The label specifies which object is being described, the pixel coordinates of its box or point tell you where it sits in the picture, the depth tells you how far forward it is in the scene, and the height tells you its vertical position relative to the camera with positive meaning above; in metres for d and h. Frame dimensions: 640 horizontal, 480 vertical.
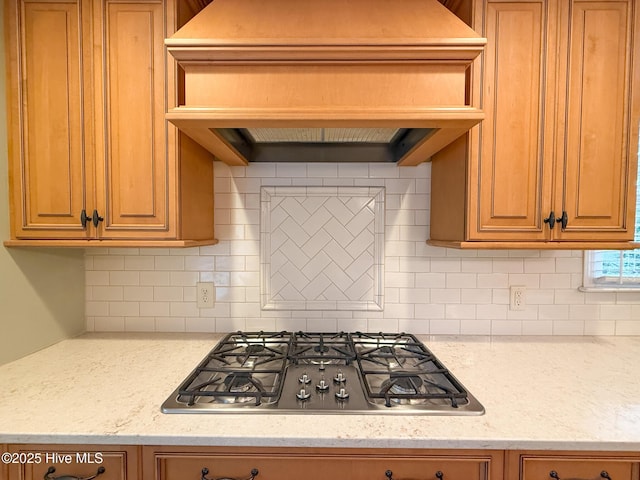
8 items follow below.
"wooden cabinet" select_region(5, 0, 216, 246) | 1.21 +0.36
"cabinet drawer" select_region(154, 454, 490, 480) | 0.89 -0.64
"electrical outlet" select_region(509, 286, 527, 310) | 1.62 -0.34
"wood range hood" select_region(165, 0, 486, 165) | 0.99 +0.48
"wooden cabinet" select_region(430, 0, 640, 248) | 1.21 +0.36
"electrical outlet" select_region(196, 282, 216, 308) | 1.64 -0.34
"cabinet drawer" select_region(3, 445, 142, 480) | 0.89 -0.63
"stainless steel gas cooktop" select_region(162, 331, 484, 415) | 0.97 -0.52
